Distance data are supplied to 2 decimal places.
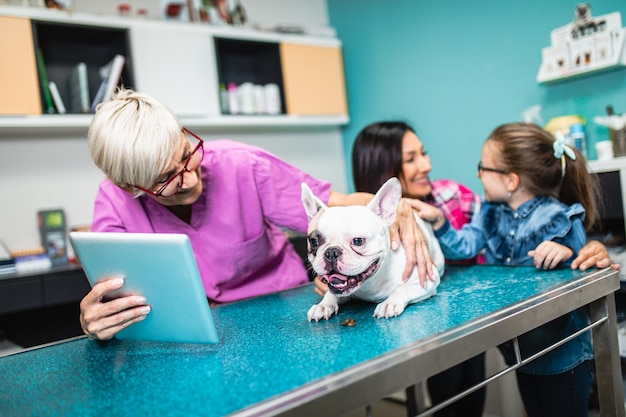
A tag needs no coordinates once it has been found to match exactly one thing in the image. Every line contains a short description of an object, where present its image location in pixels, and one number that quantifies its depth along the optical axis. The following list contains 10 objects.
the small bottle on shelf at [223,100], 2.80
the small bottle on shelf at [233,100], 2.83
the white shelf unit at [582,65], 1.93
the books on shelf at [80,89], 2.38
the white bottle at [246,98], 2.87
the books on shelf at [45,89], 2.26
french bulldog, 0.92
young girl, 1.27
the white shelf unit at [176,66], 2.33
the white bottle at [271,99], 2.93
